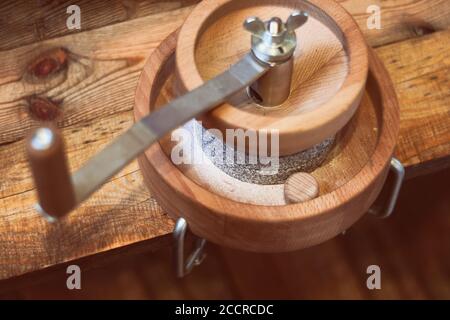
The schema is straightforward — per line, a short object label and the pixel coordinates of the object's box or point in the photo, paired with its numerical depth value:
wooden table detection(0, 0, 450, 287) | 0.70
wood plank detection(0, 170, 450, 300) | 1.08
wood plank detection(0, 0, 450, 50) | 0.79
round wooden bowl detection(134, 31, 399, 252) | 0.62
